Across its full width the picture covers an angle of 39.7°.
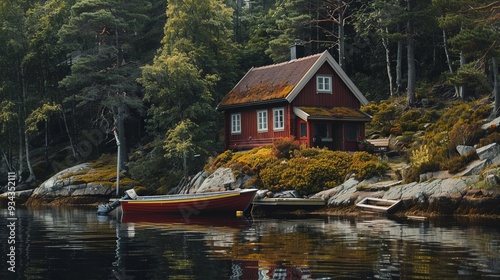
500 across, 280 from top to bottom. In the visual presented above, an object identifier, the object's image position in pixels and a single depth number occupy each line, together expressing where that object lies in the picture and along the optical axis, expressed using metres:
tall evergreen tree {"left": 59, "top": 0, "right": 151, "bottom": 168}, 53.81
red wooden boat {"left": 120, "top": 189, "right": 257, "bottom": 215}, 33.88
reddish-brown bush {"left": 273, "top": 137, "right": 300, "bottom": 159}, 41.47
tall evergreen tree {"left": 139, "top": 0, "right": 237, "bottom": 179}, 47.22
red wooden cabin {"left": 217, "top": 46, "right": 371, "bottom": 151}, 45.47
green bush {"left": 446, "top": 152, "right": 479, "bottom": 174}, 32.62
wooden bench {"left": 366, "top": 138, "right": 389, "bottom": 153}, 44.62
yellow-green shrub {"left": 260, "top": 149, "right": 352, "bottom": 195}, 37.59
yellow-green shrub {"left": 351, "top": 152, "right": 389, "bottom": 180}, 36.19
